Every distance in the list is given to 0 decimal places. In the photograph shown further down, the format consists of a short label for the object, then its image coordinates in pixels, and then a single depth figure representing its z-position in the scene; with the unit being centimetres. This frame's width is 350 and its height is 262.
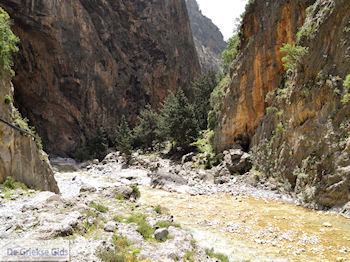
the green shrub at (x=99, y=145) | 3302
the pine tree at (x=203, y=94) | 3350
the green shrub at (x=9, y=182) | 778
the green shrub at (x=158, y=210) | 873
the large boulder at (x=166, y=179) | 1653
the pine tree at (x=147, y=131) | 3315
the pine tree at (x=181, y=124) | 2592
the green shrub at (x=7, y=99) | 870
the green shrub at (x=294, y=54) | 1195
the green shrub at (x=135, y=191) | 1231
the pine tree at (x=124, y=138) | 2828
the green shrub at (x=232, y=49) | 2300
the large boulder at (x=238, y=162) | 1673
